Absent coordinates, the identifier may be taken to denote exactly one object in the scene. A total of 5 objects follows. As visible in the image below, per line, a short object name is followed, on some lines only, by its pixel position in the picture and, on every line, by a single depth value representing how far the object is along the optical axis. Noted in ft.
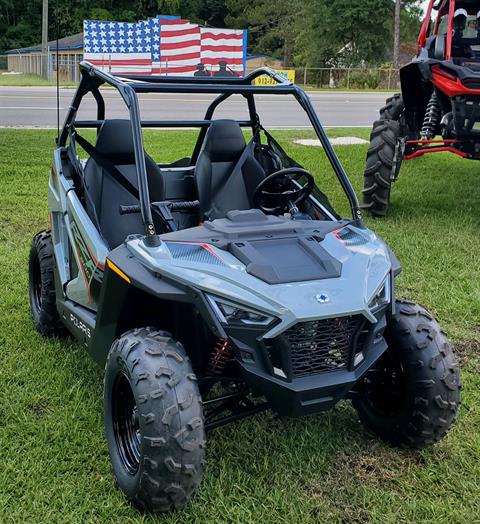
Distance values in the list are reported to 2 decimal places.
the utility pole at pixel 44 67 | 111.82
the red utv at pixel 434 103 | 18.95
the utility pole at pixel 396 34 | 115.75
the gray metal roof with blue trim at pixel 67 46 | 136.48
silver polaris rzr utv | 7.68
